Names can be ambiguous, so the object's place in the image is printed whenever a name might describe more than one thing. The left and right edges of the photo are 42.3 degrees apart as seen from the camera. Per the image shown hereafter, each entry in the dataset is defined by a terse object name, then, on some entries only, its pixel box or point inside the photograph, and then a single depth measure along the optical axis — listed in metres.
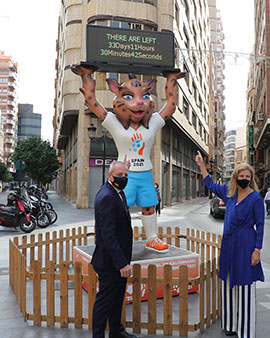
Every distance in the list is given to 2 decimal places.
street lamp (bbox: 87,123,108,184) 13.93
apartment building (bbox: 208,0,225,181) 55.20
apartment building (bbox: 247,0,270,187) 27.59
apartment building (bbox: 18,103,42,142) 117.75
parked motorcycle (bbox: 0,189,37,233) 11.15
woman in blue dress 3.46
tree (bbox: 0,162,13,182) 58.62
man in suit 3.02
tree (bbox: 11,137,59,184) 35.25
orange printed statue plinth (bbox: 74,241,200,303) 4.73
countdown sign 6.41
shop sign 21.08
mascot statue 5.41
